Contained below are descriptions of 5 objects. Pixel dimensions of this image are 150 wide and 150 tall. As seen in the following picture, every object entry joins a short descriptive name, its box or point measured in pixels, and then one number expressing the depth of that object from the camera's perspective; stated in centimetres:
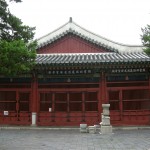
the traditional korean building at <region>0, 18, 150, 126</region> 1497
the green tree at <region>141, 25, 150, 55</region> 994
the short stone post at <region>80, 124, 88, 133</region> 1271
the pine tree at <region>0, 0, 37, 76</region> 839
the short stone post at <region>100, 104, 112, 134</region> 1225
